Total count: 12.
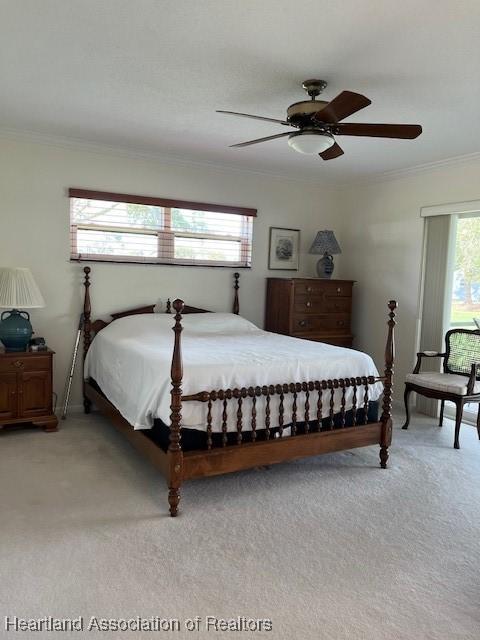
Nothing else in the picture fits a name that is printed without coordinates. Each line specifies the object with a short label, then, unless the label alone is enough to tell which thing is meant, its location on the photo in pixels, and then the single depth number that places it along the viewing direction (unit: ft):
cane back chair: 12.90
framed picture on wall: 17.98
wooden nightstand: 12.41
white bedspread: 9.30
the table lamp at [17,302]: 12.35
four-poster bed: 8.76
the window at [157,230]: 14.73
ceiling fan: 8.57
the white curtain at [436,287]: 15.33
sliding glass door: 15.53
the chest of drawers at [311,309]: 16.83
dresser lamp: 17.58
